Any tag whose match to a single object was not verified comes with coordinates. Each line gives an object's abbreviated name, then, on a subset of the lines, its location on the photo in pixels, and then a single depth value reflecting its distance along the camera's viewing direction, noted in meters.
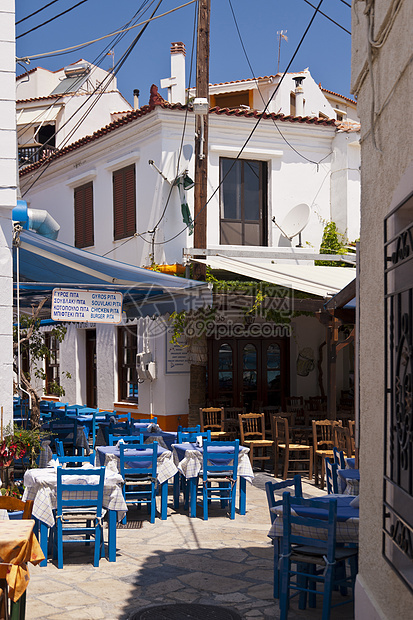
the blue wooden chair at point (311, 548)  5.24
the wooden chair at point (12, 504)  5.23
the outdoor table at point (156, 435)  10.66
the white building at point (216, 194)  15.48
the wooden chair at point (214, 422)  13.40
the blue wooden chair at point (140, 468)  8.67
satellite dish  15.80
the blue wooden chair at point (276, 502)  6.01
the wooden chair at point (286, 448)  11.45
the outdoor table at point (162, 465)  8.81
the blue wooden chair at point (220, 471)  9.03
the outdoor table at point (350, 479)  7.06
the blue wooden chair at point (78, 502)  6.94
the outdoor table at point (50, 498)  7.02
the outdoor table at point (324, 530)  5.45
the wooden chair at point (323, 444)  11.05
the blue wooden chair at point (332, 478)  7.60
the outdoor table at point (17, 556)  4.28
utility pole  13.84
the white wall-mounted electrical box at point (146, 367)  15.41
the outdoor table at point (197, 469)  9.10
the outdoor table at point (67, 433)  11.42
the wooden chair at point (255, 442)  12.23
